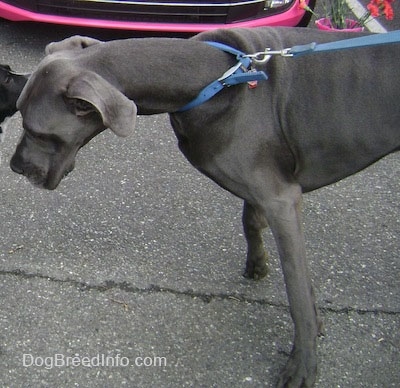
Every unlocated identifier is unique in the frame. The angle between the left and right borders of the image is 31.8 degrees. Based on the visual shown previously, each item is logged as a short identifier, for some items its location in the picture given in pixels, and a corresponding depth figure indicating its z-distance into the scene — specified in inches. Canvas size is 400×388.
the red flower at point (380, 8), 175.3
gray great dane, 92.2
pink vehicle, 194.5
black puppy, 125.3
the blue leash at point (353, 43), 97.1
